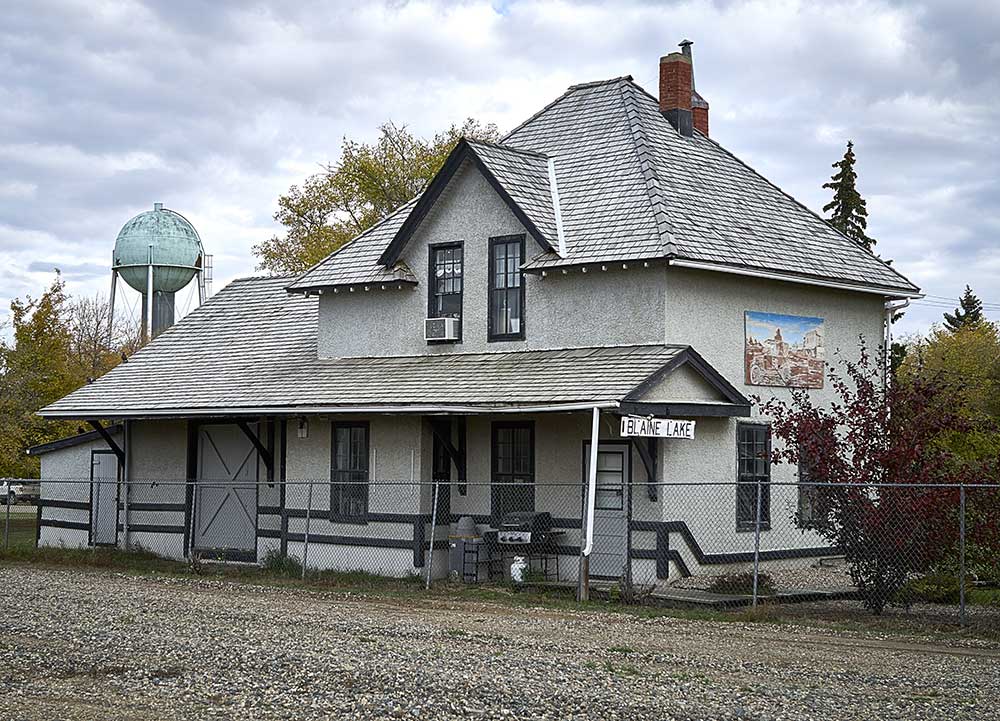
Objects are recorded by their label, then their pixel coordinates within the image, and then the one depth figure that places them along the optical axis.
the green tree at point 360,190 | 54.12
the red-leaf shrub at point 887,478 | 18.77
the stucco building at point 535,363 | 22.33
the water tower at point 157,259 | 50.44
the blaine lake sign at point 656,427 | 20.30
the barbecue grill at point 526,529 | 22.42
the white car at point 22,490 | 53.22
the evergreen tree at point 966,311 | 75.00
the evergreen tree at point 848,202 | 44.66
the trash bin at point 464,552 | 23.00
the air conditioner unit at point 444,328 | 25.14
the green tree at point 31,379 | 39.38
